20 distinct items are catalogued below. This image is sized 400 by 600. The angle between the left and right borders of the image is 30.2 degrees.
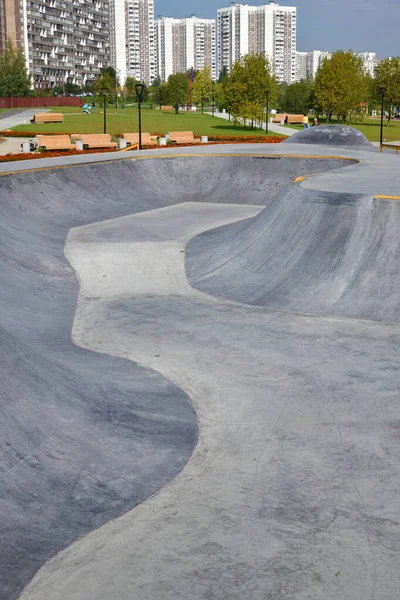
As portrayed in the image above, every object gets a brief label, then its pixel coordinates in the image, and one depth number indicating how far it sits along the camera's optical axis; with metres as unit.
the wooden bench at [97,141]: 35.56
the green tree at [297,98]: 103.25
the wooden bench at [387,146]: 32.97
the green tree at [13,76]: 96.69
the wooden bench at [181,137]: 39.72
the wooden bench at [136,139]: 39.12
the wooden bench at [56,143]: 34.81
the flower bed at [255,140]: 37.31
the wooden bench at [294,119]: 74.06
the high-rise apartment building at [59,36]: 144.88
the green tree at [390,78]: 79.31
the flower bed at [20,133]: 48.12
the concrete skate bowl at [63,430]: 5.66
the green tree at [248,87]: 57.62
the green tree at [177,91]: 90.56
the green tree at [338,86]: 69.31
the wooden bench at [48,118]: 60.59
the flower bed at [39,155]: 26.62
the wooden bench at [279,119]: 75.61
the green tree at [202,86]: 106.38
